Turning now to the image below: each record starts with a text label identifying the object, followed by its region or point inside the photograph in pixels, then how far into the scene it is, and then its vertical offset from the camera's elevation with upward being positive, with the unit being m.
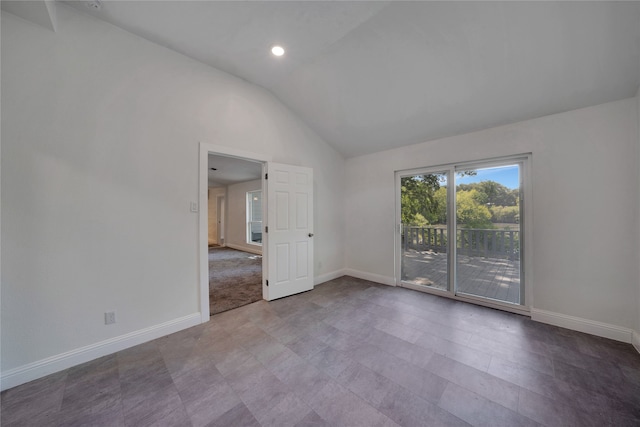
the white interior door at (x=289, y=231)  3.30 -0.24
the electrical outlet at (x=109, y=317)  2.09 -0.95
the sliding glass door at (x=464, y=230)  2.96 -0.23
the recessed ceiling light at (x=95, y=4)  1.90 +1.79
